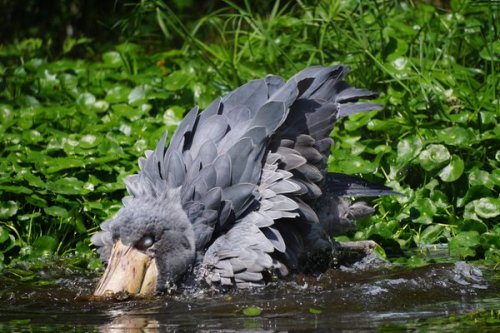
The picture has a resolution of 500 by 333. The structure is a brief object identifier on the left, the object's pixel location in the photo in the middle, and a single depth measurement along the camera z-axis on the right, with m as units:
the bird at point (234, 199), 8.51
